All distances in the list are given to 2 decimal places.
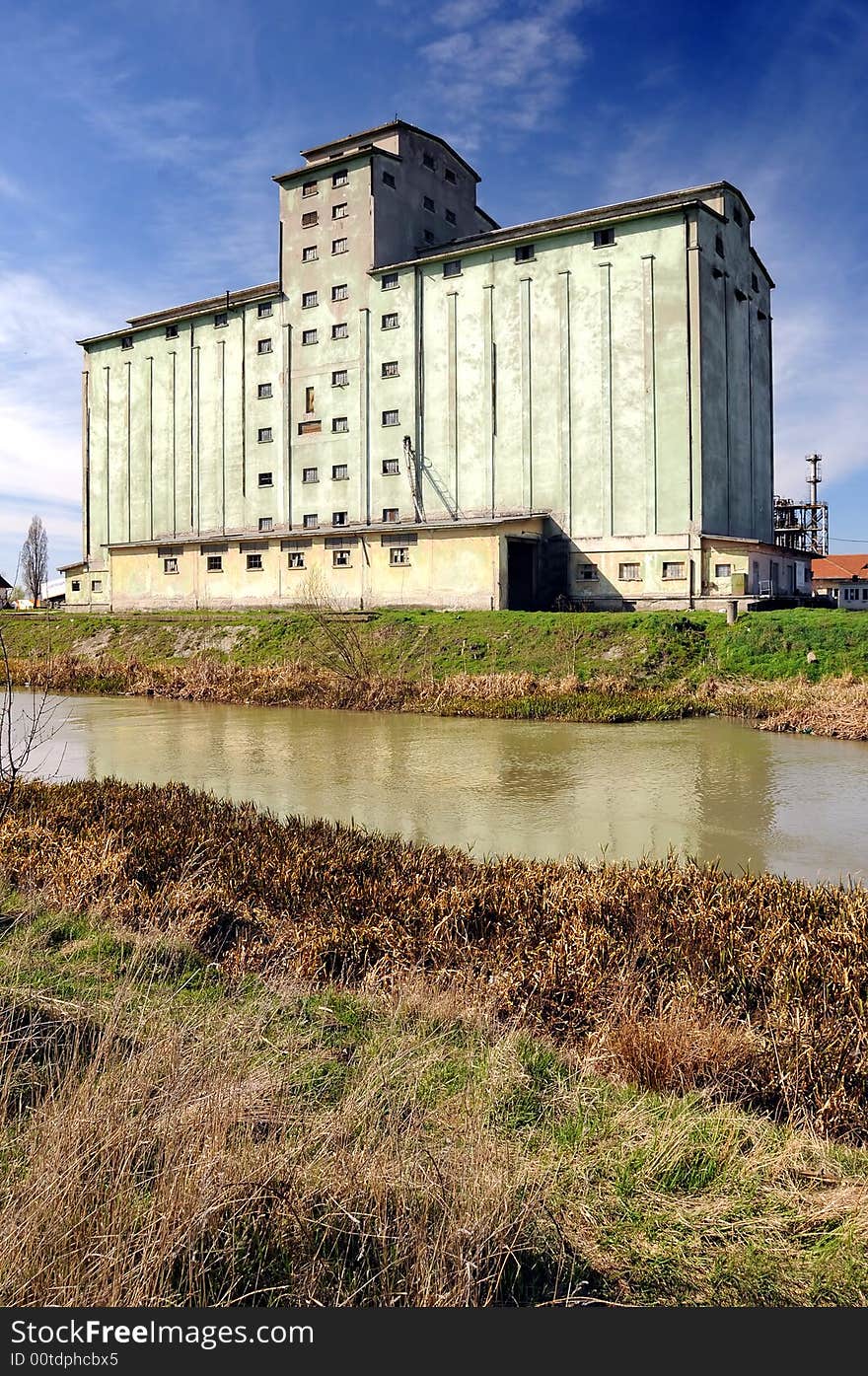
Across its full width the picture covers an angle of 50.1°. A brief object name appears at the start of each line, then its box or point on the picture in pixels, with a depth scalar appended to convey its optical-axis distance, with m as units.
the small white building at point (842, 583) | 82.50
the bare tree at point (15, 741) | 10.96
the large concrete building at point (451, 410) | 37.06
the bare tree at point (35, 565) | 80.06
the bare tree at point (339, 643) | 30.97
